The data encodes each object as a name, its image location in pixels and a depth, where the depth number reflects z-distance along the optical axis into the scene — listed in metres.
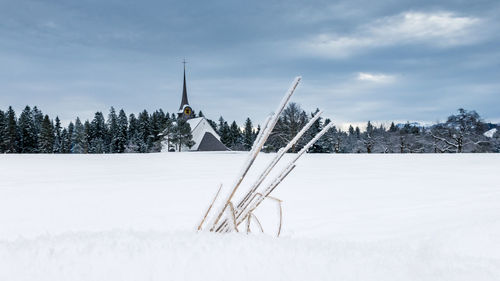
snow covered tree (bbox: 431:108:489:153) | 36.53
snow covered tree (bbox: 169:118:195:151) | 41.58
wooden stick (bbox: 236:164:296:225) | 1.22
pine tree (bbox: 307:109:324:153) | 38.40
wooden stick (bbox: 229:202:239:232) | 1.14
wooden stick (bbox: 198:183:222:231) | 1.26
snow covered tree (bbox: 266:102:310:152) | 32.72
